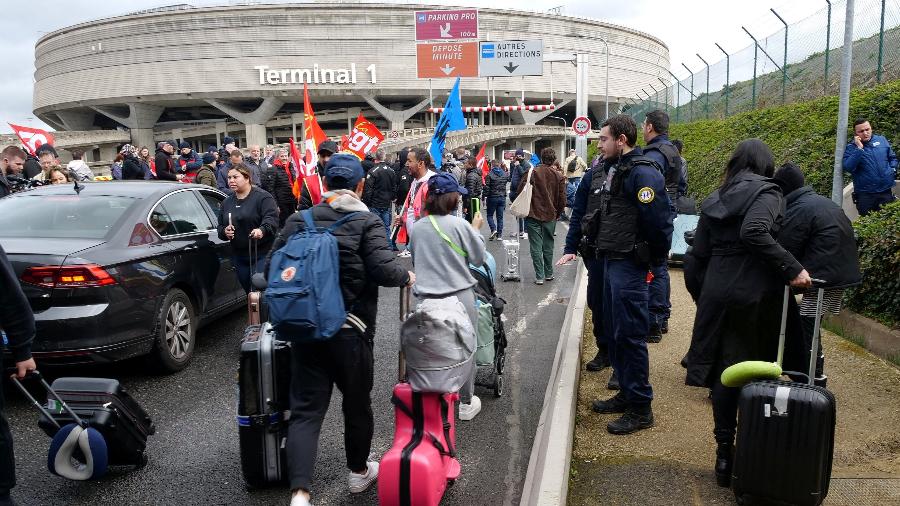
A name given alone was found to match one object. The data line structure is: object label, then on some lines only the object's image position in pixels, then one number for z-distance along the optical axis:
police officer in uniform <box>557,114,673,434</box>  4.15
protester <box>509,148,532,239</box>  13.56
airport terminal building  66.50
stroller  4.85
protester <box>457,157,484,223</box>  14.82
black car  4.77
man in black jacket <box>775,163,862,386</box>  3.87
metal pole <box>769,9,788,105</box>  17.88
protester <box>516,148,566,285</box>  9.17
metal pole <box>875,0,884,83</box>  13.00
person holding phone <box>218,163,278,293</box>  6.04
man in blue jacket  8.51
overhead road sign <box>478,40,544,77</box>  34.44
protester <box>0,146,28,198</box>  8.55
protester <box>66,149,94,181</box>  11.21
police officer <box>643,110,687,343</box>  5.09
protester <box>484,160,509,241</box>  15.15
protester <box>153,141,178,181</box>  12.80
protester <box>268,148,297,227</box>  10.91
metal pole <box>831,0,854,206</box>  6.00
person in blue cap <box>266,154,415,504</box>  3.35
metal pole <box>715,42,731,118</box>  22.53
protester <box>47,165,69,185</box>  8.66
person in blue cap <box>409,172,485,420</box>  4.07
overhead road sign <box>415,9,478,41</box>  38.44
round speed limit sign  21.64
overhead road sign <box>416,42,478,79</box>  36.41
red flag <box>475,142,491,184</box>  20.47
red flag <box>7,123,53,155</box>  11.05
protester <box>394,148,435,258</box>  8.05
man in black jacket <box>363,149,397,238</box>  11.98
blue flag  10.10
